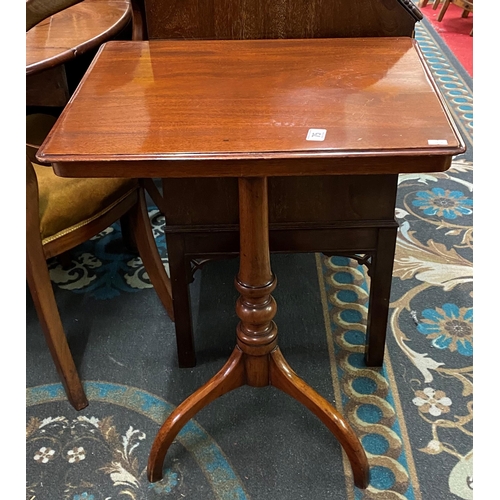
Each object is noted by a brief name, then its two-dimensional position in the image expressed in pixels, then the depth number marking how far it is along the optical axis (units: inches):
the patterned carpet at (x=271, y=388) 48.3
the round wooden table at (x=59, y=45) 49.4
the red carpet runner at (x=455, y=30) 140.9
